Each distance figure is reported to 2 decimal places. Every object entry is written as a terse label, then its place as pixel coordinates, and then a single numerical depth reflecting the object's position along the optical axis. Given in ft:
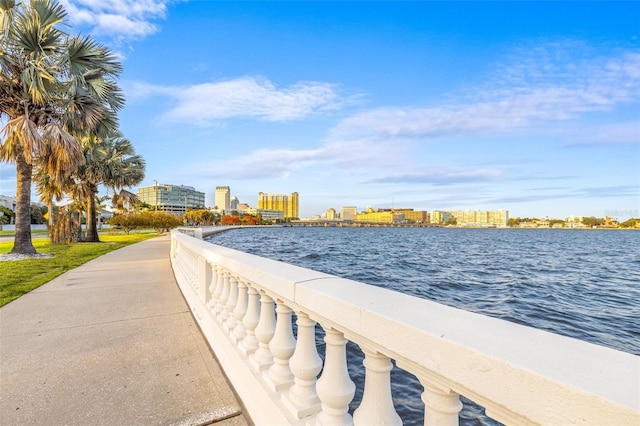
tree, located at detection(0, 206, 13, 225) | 173.37
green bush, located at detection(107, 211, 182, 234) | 114.62
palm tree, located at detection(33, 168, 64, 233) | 70.98
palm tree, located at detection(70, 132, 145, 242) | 69.72
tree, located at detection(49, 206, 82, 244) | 65.26
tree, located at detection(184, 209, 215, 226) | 237.86
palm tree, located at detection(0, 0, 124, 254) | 36.81
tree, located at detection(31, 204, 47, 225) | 197.32
